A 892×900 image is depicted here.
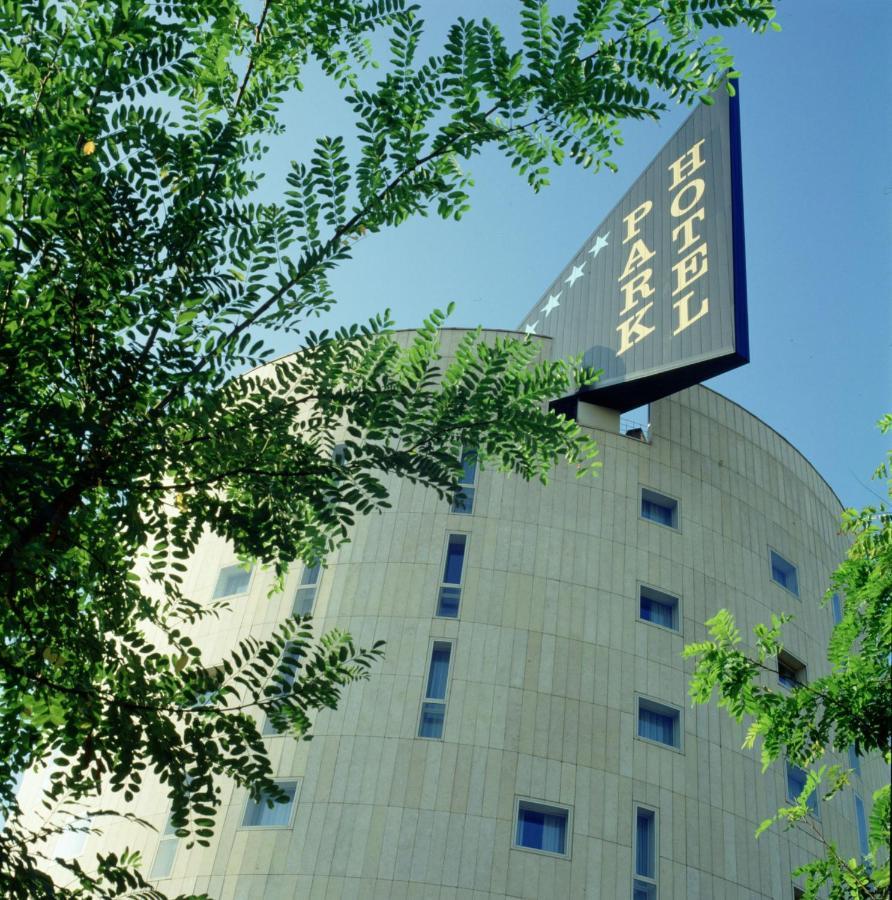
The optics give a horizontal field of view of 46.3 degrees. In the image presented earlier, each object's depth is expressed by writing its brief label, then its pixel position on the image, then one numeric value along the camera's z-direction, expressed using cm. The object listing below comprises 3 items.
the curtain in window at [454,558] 2403
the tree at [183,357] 532
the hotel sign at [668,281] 2384
